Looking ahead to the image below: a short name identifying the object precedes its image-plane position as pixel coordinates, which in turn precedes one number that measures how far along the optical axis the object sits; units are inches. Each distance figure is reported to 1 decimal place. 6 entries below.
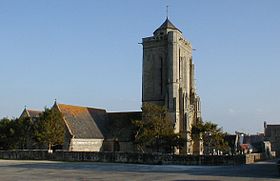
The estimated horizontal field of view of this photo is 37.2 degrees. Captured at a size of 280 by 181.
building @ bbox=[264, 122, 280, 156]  4714.6
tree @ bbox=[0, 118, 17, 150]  2424.0
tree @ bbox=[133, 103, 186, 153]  2177.7
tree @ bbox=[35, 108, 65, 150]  2256.4
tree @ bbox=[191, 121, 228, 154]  2317.9
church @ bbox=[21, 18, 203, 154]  2466.8
